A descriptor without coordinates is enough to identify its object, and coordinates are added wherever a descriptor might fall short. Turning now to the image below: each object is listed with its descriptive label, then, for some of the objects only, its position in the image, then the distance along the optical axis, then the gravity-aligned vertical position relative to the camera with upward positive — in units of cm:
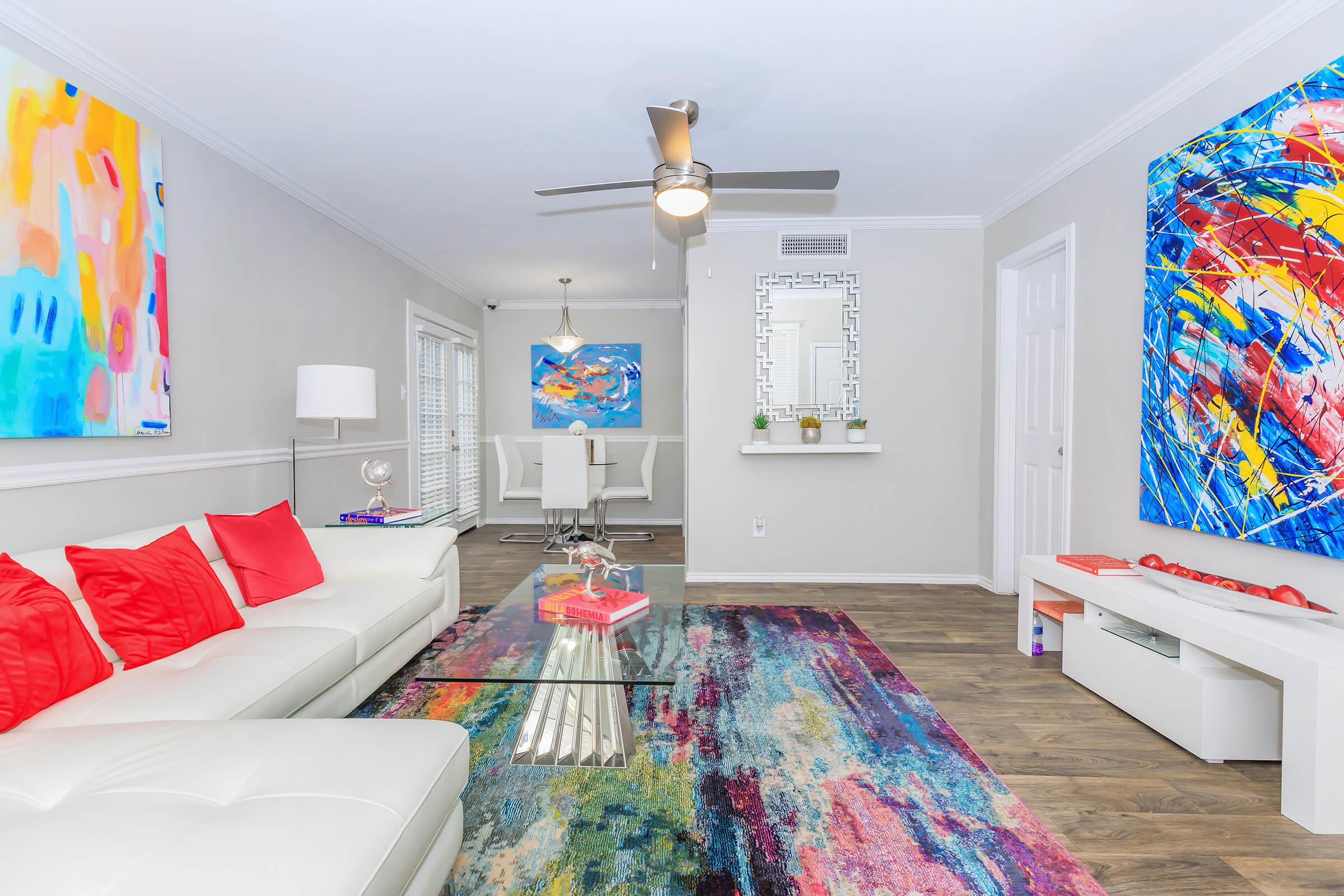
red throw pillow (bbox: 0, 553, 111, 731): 148 -53
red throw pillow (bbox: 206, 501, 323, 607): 243 -48
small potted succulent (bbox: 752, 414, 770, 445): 428 +1
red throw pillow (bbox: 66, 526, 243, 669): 187 -50
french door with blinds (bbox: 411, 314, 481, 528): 567 +8
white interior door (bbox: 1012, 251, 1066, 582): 359 +13
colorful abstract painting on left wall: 212 +59
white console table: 171 -72
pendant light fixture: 621 +88
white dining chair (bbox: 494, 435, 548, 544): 605 -47
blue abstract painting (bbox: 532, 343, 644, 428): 723 +50
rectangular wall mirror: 436 +63
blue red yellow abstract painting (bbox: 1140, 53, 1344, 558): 204 +37
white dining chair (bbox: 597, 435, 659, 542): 618 -59
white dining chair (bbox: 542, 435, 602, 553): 561 -38
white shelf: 425 -11
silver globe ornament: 362 -25
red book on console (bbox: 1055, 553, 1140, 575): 263 -56
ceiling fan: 256 +105
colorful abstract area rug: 154 -104
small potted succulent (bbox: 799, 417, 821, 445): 429 +1
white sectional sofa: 93 -62
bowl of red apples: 202 -54
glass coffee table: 184 -68
